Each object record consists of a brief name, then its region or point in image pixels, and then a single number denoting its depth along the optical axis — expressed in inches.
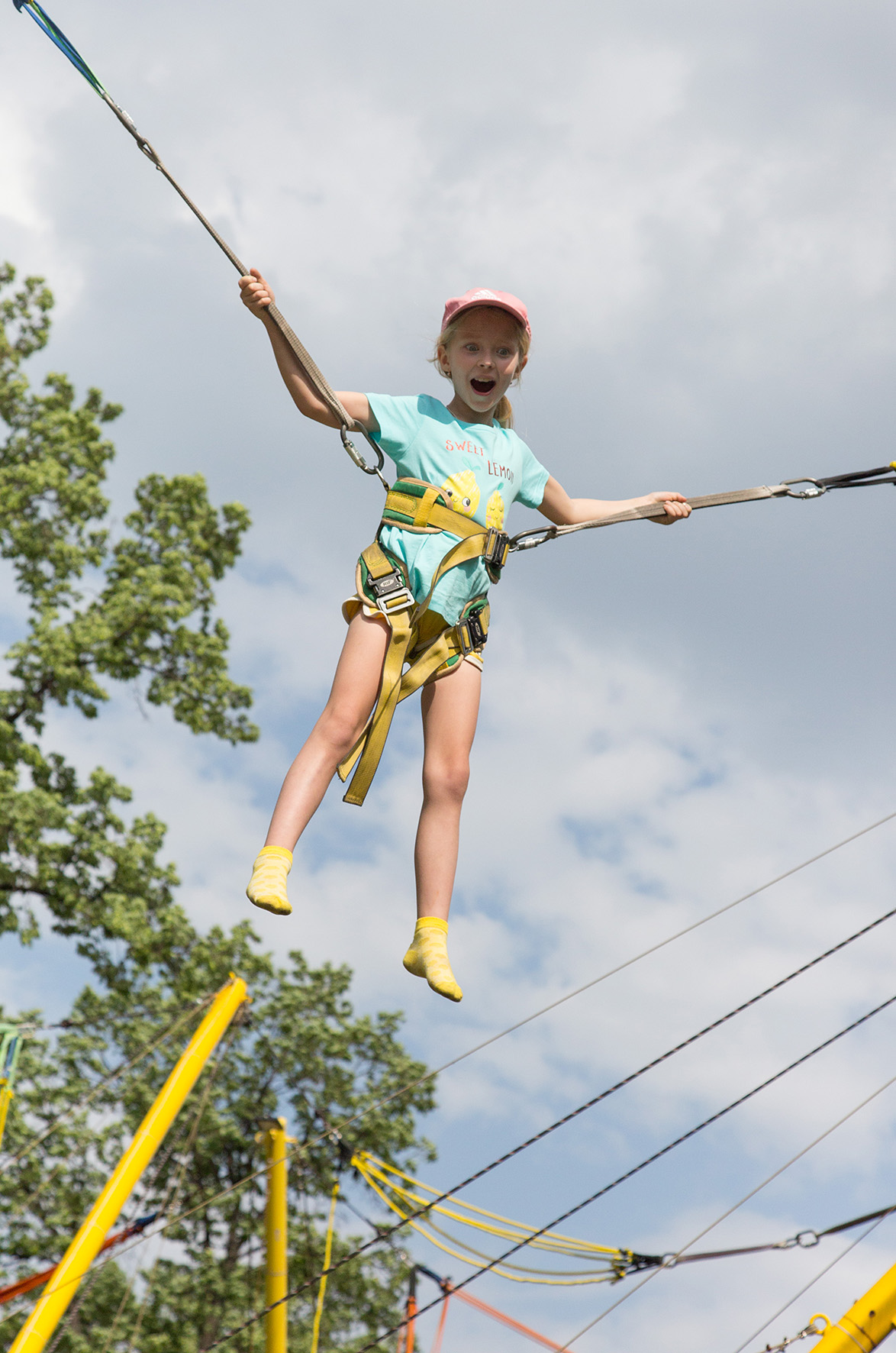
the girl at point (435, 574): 259.8
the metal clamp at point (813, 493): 333.1
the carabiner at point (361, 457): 264.5
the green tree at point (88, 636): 946.1
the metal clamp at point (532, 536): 281.0
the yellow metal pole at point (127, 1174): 551.5
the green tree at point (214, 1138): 1025.5
